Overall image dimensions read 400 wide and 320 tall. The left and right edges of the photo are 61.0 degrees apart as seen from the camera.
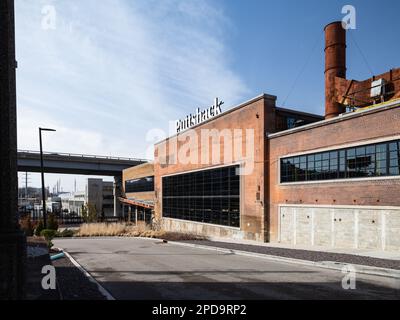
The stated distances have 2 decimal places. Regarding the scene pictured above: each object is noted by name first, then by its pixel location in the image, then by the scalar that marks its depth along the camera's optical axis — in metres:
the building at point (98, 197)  85.38
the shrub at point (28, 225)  32.26
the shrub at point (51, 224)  27.67
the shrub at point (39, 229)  28.56
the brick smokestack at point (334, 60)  27.36
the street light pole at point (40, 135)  25.26
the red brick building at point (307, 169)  17.92
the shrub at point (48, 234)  19.28
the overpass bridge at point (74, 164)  59.56
